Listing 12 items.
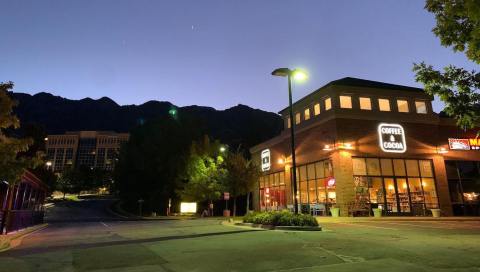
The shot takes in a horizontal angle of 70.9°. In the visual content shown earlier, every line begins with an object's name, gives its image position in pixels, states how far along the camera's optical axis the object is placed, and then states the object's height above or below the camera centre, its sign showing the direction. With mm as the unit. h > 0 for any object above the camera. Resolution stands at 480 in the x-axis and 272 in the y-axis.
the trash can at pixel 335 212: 30781 +119
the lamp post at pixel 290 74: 18867 +7711
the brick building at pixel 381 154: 32062 +5807
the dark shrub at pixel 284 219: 17109 -275
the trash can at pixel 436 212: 31062 +27
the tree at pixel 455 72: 9508 +4338
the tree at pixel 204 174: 39234 +4661
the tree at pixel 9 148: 13492 +2644
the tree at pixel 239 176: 38250 +4186
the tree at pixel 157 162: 53000 +8276
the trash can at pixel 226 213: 40619 +108
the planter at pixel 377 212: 29703 +95
